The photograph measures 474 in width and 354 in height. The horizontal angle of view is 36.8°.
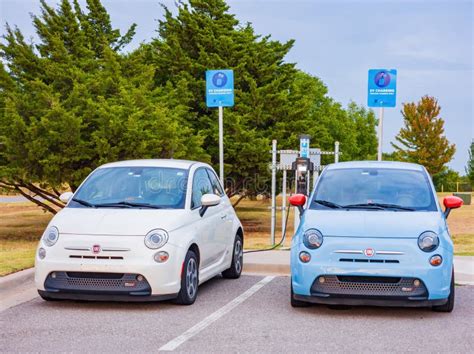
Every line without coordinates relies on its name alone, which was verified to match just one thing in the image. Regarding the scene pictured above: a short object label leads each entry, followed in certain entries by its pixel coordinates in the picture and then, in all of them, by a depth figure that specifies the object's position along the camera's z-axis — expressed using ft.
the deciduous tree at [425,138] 247.91
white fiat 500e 25.09
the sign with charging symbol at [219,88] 46.34
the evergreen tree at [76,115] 67.00
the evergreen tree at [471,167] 258.16
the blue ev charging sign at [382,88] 49.01
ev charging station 47.80
